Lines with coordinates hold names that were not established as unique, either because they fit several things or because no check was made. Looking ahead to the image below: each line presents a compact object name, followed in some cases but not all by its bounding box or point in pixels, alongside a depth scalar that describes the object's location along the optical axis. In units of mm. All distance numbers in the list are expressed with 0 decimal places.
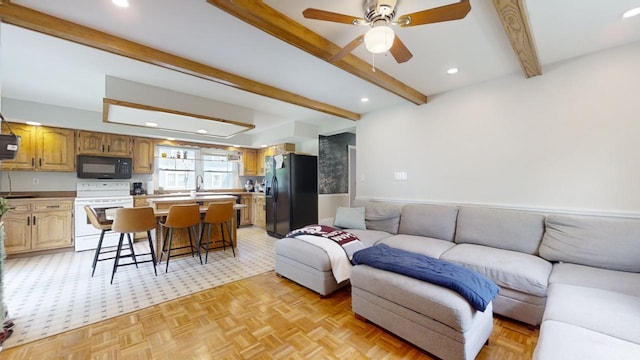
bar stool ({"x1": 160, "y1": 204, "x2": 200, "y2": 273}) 3256
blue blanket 1621
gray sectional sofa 1232
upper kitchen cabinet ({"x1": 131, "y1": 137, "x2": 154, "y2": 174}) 4883
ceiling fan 1368
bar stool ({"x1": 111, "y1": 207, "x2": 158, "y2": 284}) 2945
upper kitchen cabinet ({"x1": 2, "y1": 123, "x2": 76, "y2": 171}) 3869
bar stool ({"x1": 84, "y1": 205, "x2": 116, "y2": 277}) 3037
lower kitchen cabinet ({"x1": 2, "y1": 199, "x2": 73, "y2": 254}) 3693
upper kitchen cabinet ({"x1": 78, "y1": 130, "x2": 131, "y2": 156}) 4316
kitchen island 3613
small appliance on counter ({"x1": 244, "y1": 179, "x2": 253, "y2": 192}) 6699
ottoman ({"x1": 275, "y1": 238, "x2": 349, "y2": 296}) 2516
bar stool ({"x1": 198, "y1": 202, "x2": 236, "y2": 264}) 3547
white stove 4105
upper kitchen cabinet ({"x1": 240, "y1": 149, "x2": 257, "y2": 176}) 6590
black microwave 4301
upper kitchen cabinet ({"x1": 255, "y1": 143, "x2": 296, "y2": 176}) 5609
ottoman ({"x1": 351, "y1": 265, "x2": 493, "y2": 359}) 1555
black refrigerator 4871
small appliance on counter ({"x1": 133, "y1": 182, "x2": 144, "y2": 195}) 4955
